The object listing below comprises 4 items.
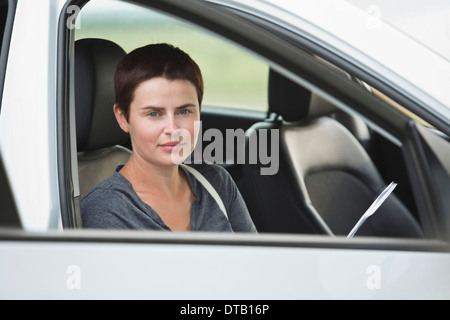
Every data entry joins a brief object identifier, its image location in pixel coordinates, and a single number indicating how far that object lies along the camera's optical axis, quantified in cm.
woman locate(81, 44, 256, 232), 326
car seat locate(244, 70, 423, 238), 382
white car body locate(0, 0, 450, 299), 300
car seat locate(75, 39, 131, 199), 348
